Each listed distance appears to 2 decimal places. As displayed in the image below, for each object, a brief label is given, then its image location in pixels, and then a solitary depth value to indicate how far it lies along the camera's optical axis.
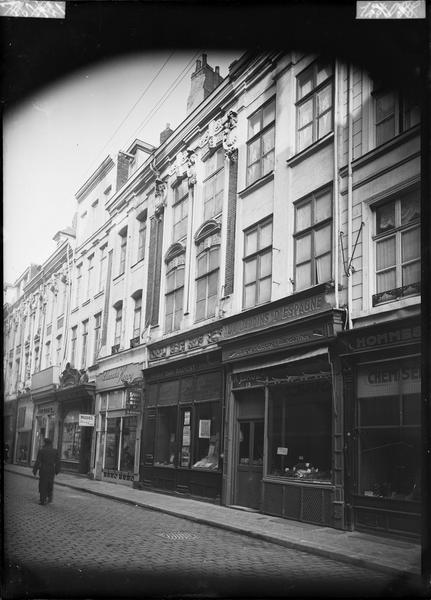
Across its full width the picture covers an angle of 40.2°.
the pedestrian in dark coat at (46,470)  8.45
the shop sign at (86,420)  10.05
